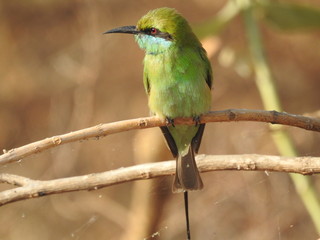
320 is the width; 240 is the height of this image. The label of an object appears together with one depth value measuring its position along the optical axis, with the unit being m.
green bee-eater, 5.42
